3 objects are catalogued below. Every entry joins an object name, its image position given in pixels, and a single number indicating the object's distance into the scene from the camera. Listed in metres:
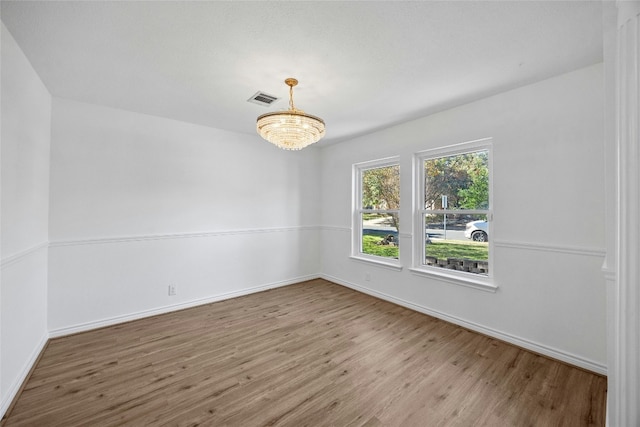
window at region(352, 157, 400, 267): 3.93
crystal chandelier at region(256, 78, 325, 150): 2.06
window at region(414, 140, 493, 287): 2.91
